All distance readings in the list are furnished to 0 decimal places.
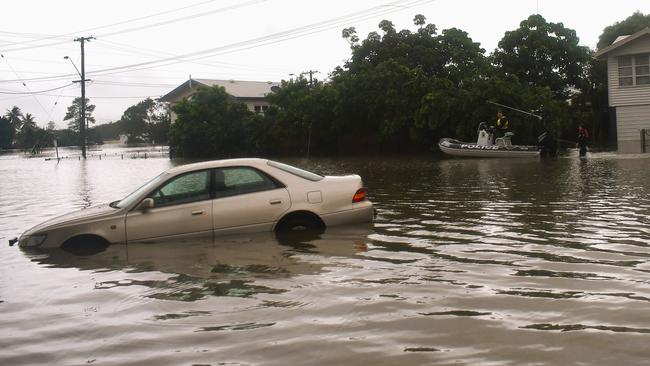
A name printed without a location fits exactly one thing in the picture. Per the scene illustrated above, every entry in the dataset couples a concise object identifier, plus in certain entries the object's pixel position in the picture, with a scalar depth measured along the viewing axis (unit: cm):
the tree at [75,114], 14275
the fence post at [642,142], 3096
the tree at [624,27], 5116
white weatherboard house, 3425
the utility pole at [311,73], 7418
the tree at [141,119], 13212
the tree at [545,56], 4556
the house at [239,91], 7488
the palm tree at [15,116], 13125
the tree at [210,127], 5844
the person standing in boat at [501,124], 3209
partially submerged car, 943
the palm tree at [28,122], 12812
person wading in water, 2980
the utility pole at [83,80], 6196
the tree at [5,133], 11292
